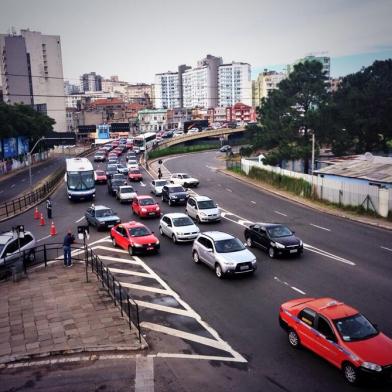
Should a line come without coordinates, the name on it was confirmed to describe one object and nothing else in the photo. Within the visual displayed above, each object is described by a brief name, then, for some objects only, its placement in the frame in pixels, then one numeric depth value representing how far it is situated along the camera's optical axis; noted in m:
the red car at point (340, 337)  11.24
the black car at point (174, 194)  39.03
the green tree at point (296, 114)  49.22
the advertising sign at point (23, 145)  81.69
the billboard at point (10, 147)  74.36
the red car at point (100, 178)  55.22
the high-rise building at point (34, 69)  149.38
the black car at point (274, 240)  22.72
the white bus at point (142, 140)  113.79
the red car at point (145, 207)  33.81
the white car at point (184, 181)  49.59
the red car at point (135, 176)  56.50
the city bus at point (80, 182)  42.38
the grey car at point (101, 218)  30.44
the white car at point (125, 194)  40.82
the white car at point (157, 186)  44.06
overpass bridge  115.46
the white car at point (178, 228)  26.38
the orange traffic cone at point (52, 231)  29.89
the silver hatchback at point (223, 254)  19.82
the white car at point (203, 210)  31.53
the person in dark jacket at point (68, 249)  22.44
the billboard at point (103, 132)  126.81
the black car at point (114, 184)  45.31
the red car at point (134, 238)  24.17
